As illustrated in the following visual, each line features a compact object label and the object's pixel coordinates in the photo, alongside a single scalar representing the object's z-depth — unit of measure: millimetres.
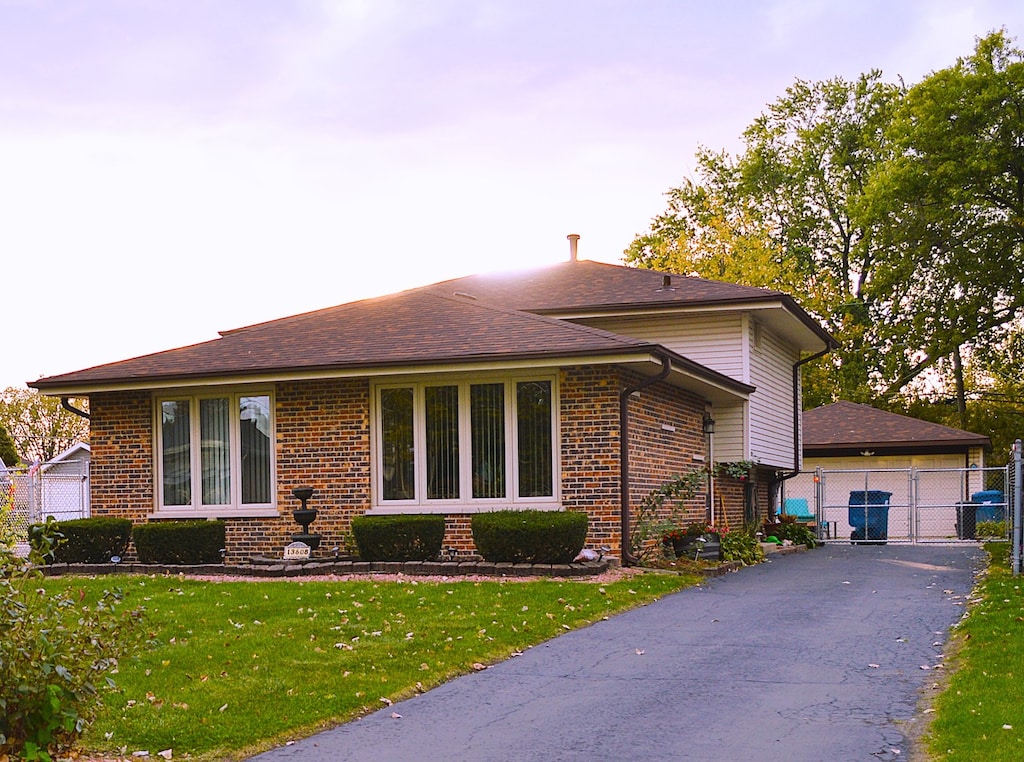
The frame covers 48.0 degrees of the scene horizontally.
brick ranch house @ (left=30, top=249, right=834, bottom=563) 15484
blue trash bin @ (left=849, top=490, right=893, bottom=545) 26547
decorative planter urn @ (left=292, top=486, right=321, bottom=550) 16094
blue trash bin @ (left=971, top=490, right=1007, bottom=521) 27016
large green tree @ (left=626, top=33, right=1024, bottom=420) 35094
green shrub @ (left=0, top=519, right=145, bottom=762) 5453
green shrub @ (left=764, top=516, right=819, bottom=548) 22828
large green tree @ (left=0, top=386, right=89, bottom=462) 60281
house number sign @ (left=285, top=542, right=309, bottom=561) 15633
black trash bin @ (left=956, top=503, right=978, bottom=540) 27297
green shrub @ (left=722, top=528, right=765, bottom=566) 17531
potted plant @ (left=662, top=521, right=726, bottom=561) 16016
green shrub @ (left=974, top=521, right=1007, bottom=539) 26188
